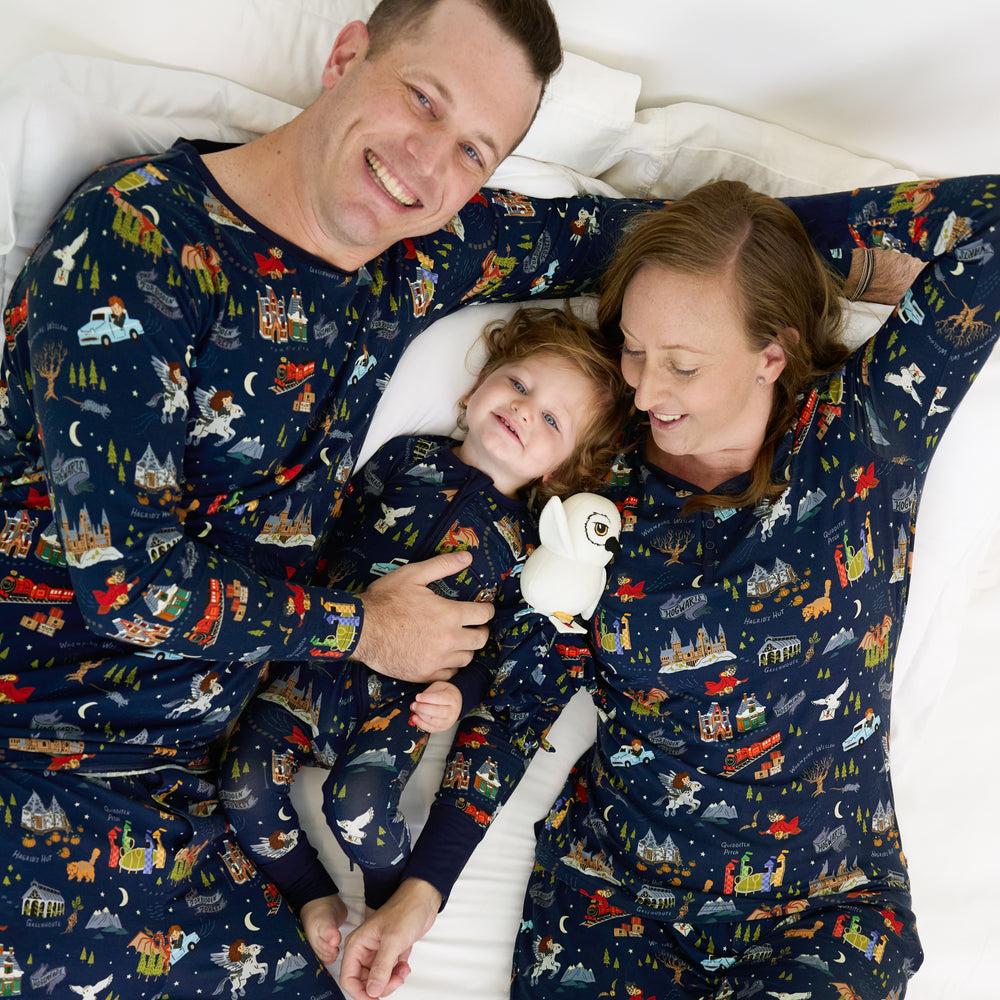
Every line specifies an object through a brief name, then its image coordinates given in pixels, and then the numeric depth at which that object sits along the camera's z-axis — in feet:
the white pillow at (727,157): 6.68
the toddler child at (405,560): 5.60
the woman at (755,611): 5.44
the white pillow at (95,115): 4.95
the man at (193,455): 4.37
